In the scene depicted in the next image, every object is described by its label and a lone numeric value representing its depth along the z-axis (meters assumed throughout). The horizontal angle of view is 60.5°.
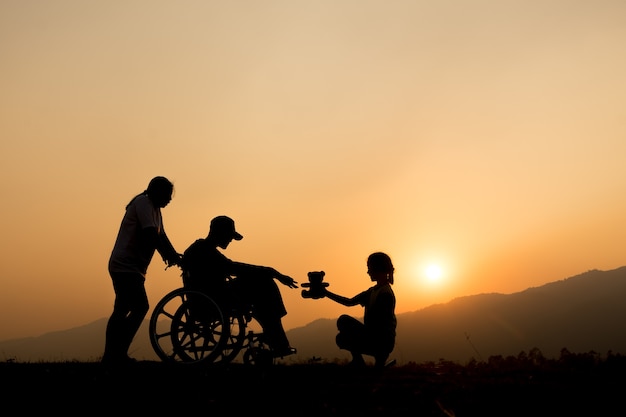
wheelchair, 6.95
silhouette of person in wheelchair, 7.21
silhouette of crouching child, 7.40
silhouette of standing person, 6.77
